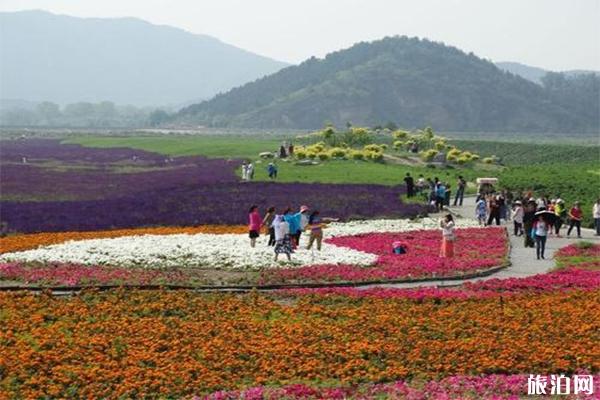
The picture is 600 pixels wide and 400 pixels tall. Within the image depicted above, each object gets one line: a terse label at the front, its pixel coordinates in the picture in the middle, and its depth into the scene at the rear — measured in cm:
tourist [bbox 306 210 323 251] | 3316
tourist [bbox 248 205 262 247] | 3378
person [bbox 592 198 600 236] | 4138
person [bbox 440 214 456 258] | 3216
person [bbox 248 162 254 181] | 6569
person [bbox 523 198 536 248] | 3672
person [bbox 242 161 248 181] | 6625
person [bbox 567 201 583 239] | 4084
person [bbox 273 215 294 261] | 3131
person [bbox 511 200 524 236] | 4044
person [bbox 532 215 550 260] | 3312
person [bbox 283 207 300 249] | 3326
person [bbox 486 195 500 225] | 4377
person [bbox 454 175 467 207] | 5398
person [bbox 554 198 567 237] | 4128
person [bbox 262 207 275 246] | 3439
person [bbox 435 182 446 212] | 5003
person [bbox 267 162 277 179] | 6769
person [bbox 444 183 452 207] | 5246
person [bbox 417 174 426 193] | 5747
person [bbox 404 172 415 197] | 5425
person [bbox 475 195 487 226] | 4388
